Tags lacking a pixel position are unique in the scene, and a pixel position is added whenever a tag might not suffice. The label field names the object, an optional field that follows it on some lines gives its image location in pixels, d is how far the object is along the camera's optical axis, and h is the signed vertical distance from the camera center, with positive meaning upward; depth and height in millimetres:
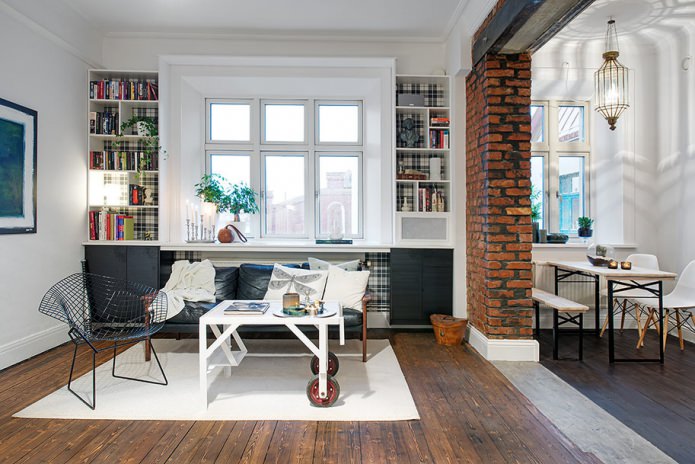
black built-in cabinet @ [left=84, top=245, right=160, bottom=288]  4527 -328
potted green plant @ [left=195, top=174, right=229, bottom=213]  4824 +437
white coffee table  2799 -724
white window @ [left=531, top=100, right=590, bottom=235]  5207 +812
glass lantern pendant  4137 +1402
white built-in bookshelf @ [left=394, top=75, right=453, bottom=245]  4637 +796
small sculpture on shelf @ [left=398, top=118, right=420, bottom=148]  4785 +1079
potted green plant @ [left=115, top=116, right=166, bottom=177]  4559 +1023
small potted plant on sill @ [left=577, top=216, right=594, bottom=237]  5000 +51
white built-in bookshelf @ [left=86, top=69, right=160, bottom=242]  4586 +736
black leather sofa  3863 -657
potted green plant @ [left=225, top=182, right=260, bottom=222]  4926 +344
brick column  3803 +321
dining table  3590 -392
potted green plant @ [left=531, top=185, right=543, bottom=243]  5039 +247
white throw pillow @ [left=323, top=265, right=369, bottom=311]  3998 -529
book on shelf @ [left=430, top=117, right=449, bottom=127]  4668 +1197
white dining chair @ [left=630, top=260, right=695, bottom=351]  3920 -654
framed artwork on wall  3502 +528
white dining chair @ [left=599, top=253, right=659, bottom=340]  4270 -633
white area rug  2705 -1141
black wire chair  2963 -703
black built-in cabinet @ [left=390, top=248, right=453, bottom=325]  4605 -557
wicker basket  4215 -980
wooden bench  3684 -646
